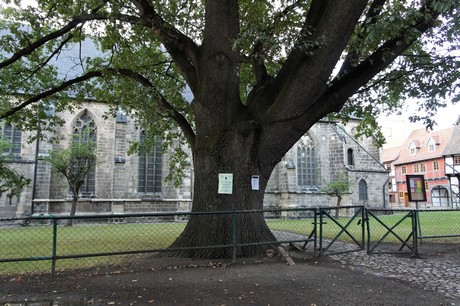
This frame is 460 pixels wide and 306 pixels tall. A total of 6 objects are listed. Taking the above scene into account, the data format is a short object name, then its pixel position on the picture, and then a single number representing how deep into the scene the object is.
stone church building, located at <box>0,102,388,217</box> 21.14
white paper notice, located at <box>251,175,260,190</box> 7.52
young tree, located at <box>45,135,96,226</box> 18.72
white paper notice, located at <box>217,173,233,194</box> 7.29
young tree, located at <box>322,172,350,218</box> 24.12
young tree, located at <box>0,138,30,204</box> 12.40
